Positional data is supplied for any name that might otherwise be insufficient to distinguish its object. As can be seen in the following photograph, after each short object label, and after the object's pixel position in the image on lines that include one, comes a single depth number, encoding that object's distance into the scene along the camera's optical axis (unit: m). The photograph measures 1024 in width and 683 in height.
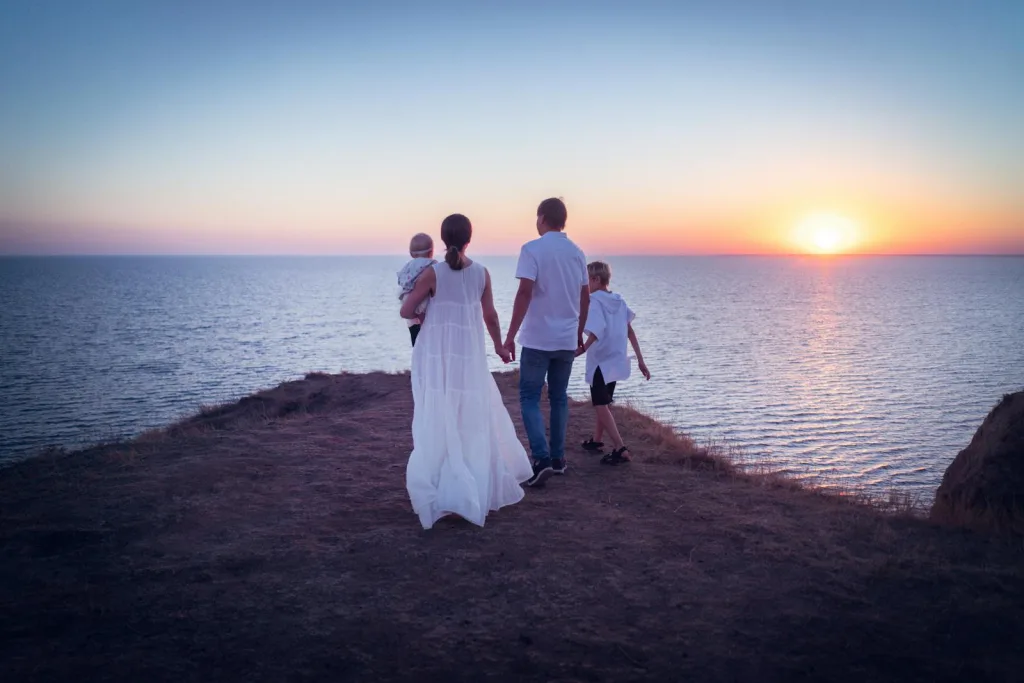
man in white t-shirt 6.43
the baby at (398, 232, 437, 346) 5.95
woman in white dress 5.70
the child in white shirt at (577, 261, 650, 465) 7.68
